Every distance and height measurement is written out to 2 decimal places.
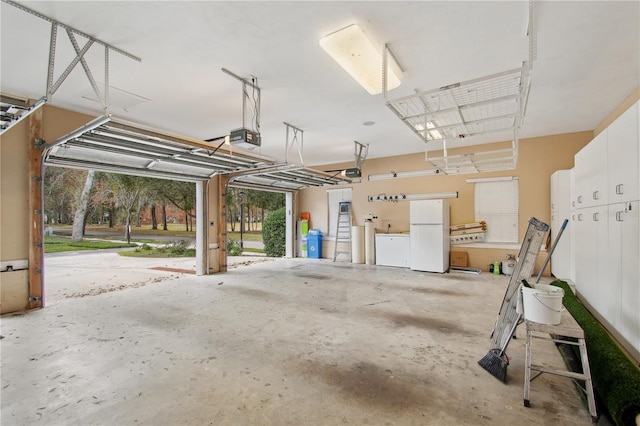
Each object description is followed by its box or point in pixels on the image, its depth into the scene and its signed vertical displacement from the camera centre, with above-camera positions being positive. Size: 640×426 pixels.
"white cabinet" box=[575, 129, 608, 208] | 2.90 +0.45
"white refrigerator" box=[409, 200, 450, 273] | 6.69 -0.52
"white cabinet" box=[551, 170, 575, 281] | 5.24 -0.14
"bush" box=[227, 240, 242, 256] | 11.25 -1.48
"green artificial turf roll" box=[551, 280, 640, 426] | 1.67 -1.09
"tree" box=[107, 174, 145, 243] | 12.22 +1.16
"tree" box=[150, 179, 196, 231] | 13.07 +1.08
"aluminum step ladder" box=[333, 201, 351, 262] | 8.90 -0.52
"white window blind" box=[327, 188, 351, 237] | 9.21 +0.32
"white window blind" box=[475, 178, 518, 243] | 6.56 +0.10
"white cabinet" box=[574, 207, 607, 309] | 3.09 -0.47
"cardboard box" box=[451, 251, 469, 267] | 7.00 -1.12
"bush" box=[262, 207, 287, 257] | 10.65 -0.73
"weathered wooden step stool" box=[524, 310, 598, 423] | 1.91 -1.00
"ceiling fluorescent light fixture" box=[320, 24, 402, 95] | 2.58 +1.57
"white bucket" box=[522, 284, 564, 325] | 2.12 -0.70
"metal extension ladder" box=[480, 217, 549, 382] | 2.44 -0.66
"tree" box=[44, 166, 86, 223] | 14.91 +1.73
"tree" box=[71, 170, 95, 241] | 12.34 +0.07
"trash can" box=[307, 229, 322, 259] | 9.38 -1.00
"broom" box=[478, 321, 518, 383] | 2.36 -1.30
